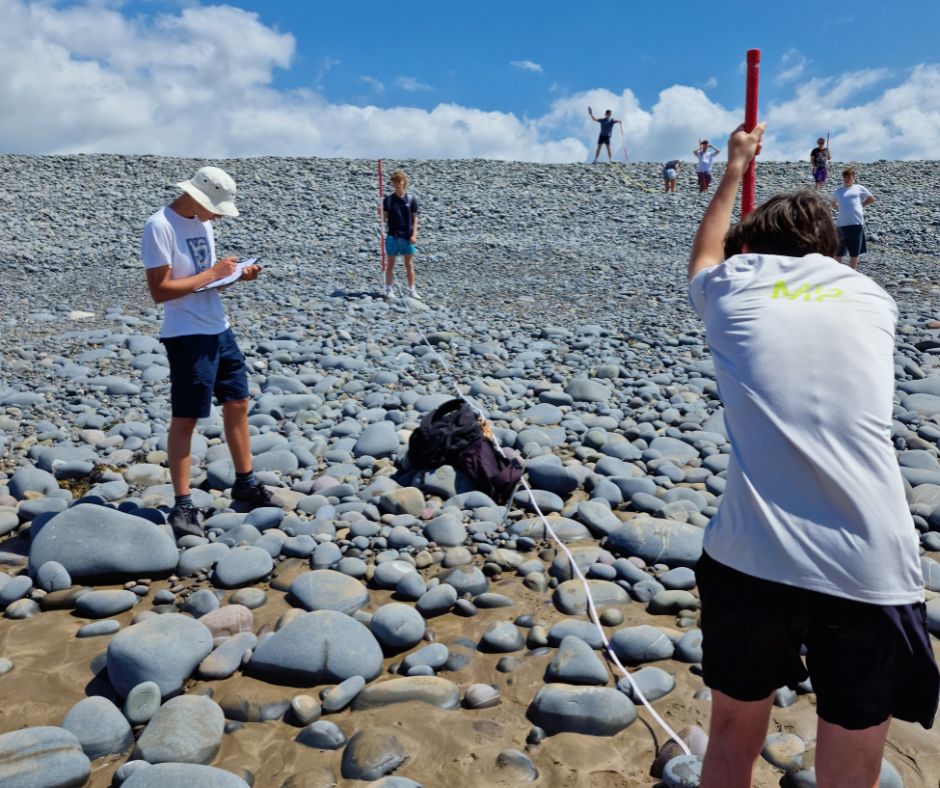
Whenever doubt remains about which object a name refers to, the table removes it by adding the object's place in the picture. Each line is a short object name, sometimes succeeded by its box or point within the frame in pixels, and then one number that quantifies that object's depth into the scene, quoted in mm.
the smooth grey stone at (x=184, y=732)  2197
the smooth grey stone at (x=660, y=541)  3492
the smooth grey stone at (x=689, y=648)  2746
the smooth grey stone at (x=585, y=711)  2363
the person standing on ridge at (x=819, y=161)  18531
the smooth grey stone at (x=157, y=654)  2512
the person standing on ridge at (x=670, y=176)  19266
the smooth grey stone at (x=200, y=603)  3079
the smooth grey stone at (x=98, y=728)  2248
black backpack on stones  4246
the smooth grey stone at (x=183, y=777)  1977
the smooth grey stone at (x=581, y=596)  3115
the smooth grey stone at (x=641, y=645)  2754
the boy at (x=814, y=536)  1320
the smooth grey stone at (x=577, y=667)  2578
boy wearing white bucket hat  3361
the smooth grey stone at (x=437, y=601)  3109
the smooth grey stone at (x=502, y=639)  2822
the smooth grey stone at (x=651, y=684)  2531
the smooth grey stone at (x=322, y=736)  2299
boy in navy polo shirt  9078
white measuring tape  2316
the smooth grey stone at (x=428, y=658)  2734
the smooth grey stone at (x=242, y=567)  3338
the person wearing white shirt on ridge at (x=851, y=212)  9727
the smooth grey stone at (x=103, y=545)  3293
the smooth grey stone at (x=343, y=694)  2469
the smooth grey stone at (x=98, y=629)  2938
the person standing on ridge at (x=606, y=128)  20875
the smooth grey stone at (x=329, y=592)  3111
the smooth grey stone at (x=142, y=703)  2387
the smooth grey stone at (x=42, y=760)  2064
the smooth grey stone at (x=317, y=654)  2607
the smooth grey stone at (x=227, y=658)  2660
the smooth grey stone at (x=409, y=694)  2506
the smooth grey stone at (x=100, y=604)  3094
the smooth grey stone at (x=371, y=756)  2170
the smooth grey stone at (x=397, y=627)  2852
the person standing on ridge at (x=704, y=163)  18922
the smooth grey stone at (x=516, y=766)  2170
